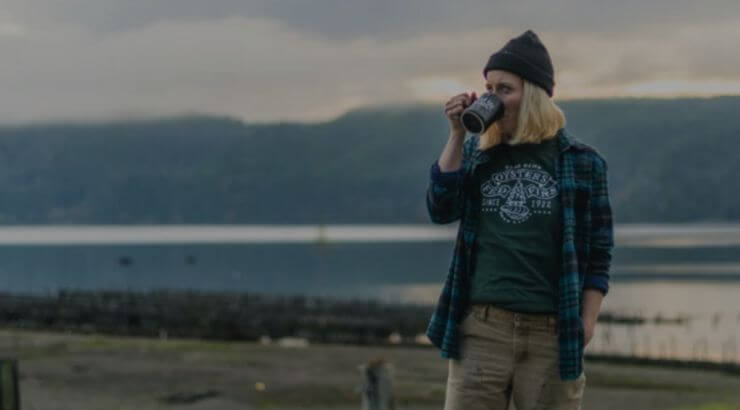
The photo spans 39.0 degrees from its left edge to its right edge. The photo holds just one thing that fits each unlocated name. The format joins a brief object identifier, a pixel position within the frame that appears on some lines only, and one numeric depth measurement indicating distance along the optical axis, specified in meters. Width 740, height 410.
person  3.86
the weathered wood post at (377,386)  8.34
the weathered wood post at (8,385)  6.93
